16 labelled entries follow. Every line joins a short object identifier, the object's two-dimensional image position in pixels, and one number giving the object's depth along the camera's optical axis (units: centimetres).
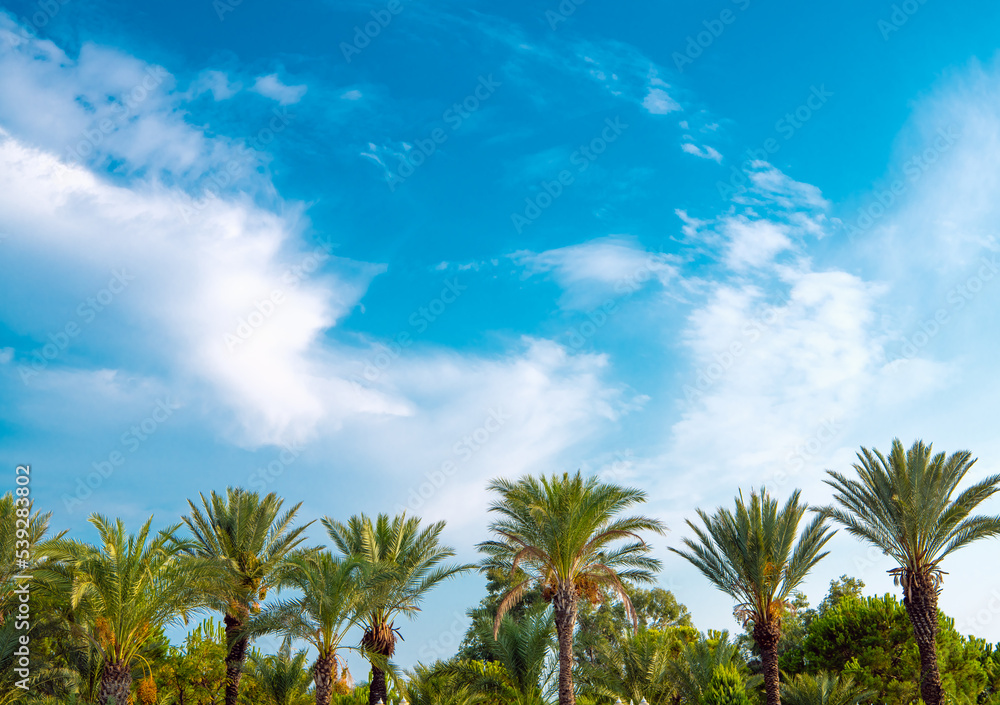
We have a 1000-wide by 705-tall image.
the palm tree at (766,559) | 2488
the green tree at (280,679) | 3038
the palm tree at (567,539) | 2306
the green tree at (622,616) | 4522
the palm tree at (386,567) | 2344
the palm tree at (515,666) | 2562
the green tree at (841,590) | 4459
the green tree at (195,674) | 2945
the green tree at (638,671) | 2806
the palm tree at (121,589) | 2075
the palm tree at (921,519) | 2369
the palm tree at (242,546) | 2725
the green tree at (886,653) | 2947
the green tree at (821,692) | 2619
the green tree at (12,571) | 2295
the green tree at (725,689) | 2431
